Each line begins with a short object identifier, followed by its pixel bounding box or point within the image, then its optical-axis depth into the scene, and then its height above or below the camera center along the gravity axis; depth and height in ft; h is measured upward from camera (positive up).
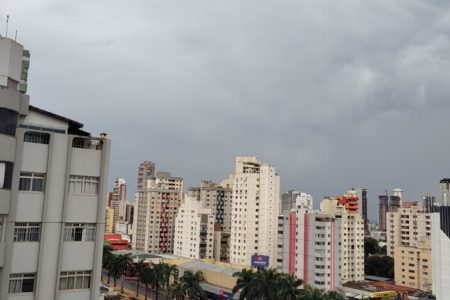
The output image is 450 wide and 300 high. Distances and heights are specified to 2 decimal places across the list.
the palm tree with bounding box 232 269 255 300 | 204.03 -35.71
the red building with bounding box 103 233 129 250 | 476.54 -43.04
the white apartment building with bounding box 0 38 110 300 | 55.62 +0.04
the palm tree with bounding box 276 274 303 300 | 184.96 -34.38
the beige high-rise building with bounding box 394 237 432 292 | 344.69 -42.36
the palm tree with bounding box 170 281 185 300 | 231.09 -46.16
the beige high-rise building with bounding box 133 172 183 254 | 505.25 -17.36
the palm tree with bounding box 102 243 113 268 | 322.63 -41.39
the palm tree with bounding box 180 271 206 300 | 231.57 -42.43
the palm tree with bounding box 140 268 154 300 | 274.59 -46.00
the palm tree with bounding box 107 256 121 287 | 299.79 -45.17
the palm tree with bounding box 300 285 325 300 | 169.89 -33.46
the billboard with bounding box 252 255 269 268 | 325.79 -39.17
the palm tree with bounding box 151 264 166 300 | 266.36 -43.95
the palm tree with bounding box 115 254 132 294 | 298.35 -41.49
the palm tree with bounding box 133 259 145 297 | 289.33 -42.88
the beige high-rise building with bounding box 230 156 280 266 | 400.88 -7.80
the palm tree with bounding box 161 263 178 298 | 265.95 -41.16
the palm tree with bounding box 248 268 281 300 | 197.16 -35.65
